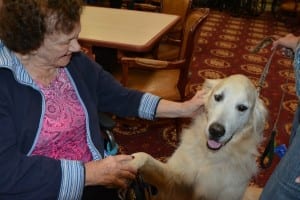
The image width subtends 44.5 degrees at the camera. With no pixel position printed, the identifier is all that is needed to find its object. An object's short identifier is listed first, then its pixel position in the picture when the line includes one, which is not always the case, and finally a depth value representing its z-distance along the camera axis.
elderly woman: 1.19
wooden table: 2.37
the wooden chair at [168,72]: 2.33
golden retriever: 1.72
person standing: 0.97
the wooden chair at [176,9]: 3.29
